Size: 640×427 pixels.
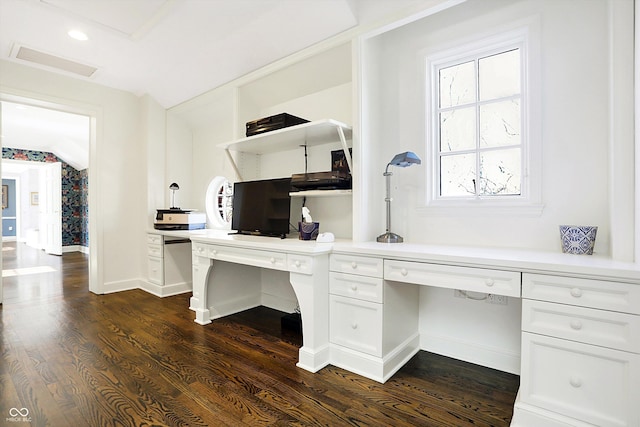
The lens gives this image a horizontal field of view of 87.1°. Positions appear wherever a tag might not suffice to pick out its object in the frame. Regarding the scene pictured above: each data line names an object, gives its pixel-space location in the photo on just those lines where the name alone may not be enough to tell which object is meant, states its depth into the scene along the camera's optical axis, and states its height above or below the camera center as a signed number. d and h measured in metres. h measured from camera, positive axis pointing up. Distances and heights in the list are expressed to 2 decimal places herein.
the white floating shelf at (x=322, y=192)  2.50 +0.14
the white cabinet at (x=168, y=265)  4.02 -0.64
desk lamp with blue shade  2.19 +0.23
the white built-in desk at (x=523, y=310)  1.38 -0.52
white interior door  7.85 +0.13
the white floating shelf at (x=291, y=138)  2.43 +0.61
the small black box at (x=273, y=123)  2.72 +0.74
